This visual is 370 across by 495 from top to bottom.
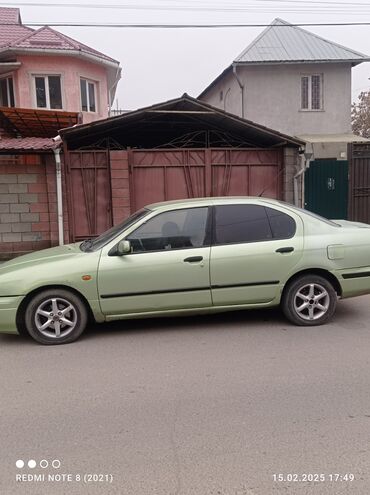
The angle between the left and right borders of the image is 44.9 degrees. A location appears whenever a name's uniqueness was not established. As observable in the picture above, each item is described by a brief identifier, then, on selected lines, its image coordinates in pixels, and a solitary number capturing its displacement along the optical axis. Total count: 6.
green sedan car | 4.70
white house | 16.64
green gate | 12.13
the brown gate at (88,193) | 10.12
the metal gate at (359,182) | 12.01
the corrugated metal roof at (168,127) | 9.50
